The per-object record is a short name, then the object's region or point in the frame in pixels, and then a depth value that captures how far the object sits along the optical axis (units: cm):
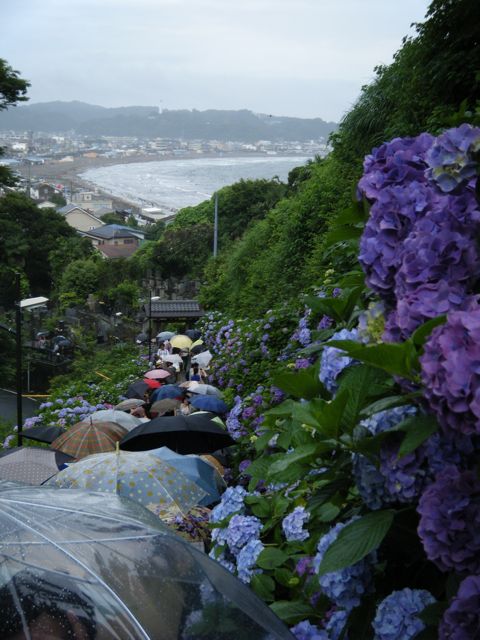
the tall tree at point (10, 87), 2467
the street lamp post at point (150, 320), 1807
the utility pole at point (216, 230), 3538
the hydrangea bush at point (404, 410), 166
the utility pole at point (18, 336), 1145
